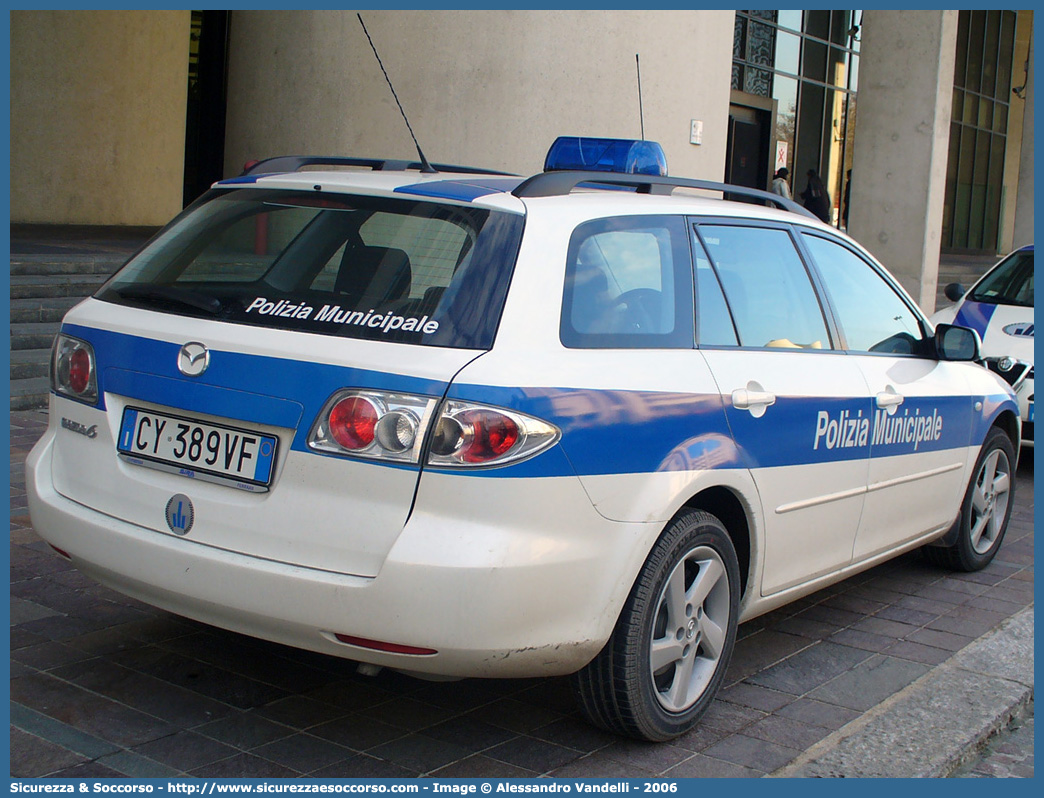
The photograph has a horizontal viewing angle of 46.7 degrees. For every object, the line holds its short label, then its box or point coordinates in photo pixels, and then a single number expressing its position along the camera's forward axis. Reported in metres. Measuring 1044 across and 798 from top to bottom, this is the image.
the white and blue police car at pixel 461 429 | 2.95
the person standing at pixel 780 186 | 17.11
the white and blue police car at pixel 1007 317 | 8.00
